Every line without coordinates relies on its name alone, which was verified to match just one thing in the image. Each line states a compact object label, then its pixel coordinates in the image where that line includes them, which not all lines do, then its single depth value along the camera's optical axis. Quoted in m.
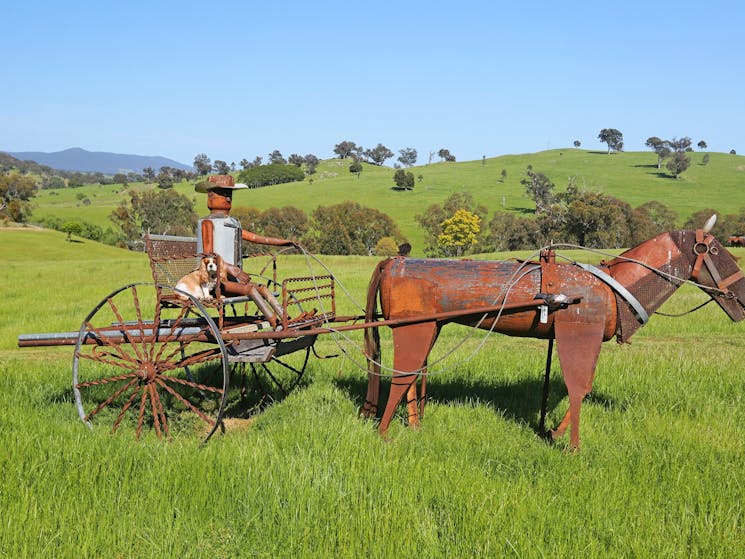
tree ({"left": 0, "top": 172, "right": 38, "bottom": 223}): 63.59
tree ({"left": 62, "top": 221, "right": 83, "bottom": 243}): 60.19
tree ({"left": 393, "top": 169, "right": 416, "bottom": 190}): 108.19
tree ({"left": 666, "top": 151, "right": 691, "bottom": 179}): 108.19
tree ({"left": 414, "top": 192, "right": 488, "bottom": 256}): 76.64
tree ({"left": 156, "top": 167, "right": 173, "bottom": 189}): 122.88
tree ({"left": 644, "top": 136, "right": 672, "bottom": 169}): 123.62
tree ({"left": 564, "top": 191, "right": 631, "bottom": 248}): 58.03
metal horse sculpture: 5.51
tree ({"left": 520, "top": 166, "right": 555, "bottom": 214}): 87.62
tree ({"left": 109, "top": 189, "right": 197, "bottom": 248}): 79.06
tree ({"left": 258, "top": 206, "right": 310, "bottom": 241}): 75.12
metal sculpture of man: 5.81
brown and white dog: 5.83
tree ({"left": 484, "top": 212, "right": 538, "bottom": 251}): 68.50
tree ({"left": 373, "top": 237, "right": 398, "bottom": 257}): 69.39
